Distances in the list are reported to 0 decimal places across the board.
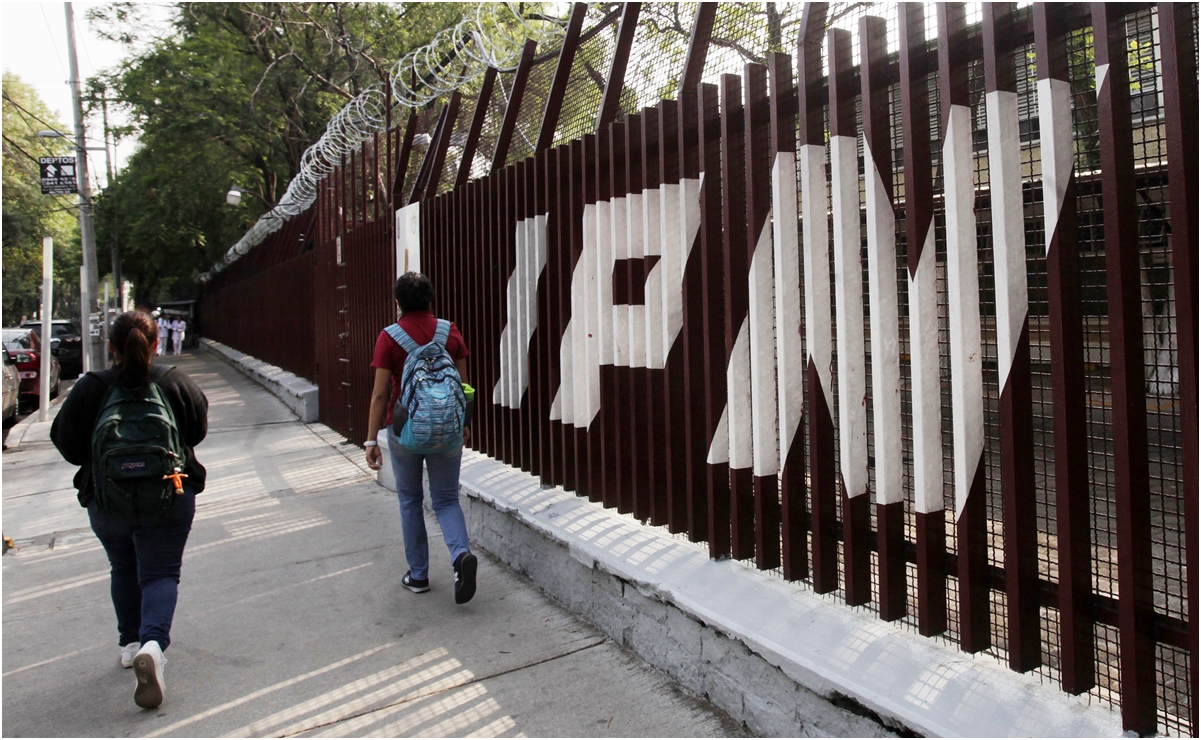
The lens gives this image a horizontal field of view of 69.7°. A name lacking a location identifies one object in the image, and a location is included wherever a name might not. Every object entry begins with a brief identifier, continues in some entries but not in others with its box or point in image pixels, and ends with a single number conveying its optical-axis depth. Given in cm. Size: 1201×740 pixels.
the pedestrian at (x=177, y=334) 3039
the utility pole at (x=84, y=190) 1838
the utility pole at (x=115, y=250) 3224
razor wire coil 583
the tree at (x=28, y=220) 3581
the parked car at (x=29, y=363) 1609
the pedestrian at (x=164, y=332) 2929
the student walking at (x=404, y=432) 437
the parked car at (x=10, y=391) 1219
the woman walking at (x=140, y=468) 342
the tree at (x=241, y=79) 2055
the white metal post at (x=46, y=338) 1191
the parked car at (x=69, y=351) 2284
